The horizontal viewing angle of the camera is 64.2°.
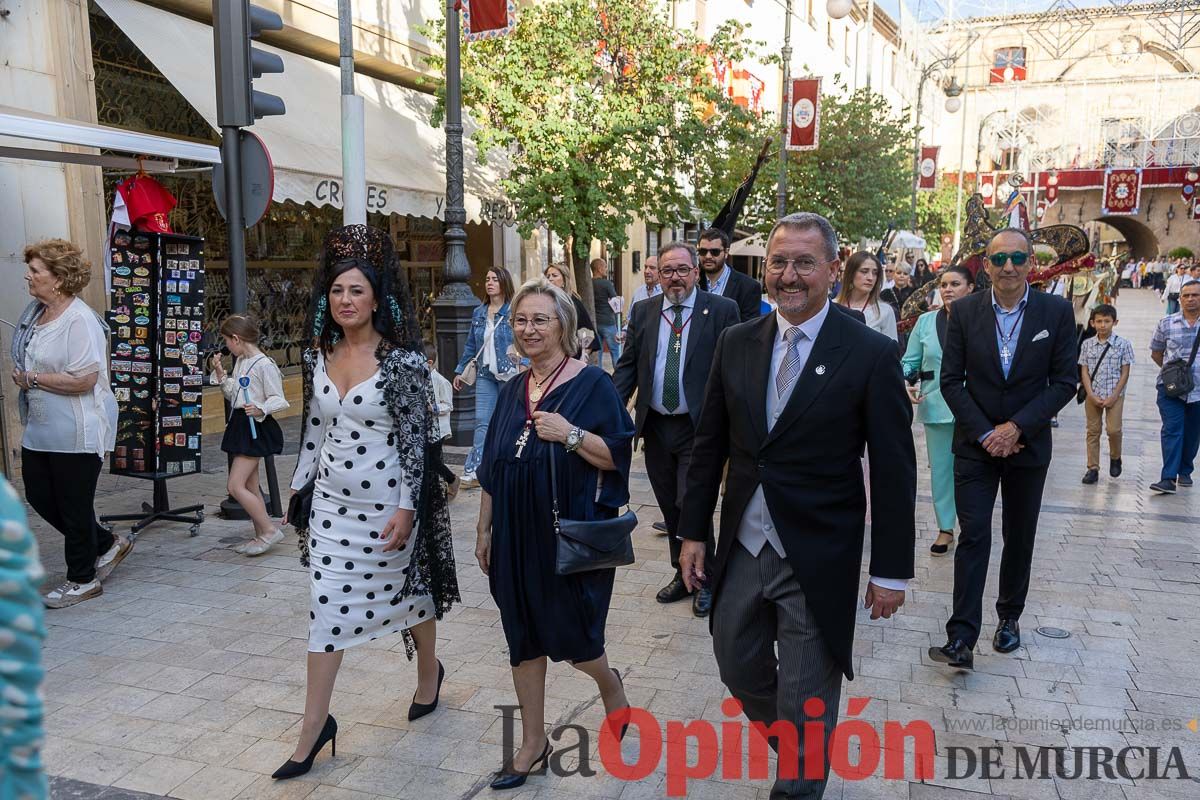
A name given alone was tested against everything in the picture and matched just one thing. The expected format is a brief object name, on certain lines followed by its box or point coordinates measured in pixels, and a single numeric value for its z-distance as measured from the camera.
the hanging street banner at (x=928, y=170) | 37.34
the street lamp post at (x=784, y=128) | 17.50
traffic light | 6.38
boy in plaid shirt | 8.91
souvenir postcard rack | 6.59
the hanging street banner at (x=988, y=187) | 47.16
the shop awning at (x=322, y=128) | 9.64
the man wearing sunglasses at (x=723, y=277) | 6.34
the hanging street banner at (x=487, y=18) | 10.67
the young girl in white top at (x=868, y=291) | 6.46
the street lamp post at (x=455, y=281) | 9.55
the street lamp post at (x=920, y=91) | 31.26
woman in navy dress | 3.39
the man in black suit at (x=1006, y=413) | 4.48
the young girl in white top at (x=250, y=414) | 6.33
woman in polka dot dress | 3.57
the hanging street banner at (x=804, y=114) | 17.58
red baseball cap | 6.71
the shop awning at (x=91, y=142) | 5.71
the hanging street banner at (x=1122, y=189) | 52.41
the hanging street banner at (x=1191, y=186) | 37.22
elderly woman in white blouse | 5.20
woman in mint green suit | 6.32
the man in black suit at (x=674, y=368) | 5.32
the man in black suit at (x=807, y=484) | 2.95
